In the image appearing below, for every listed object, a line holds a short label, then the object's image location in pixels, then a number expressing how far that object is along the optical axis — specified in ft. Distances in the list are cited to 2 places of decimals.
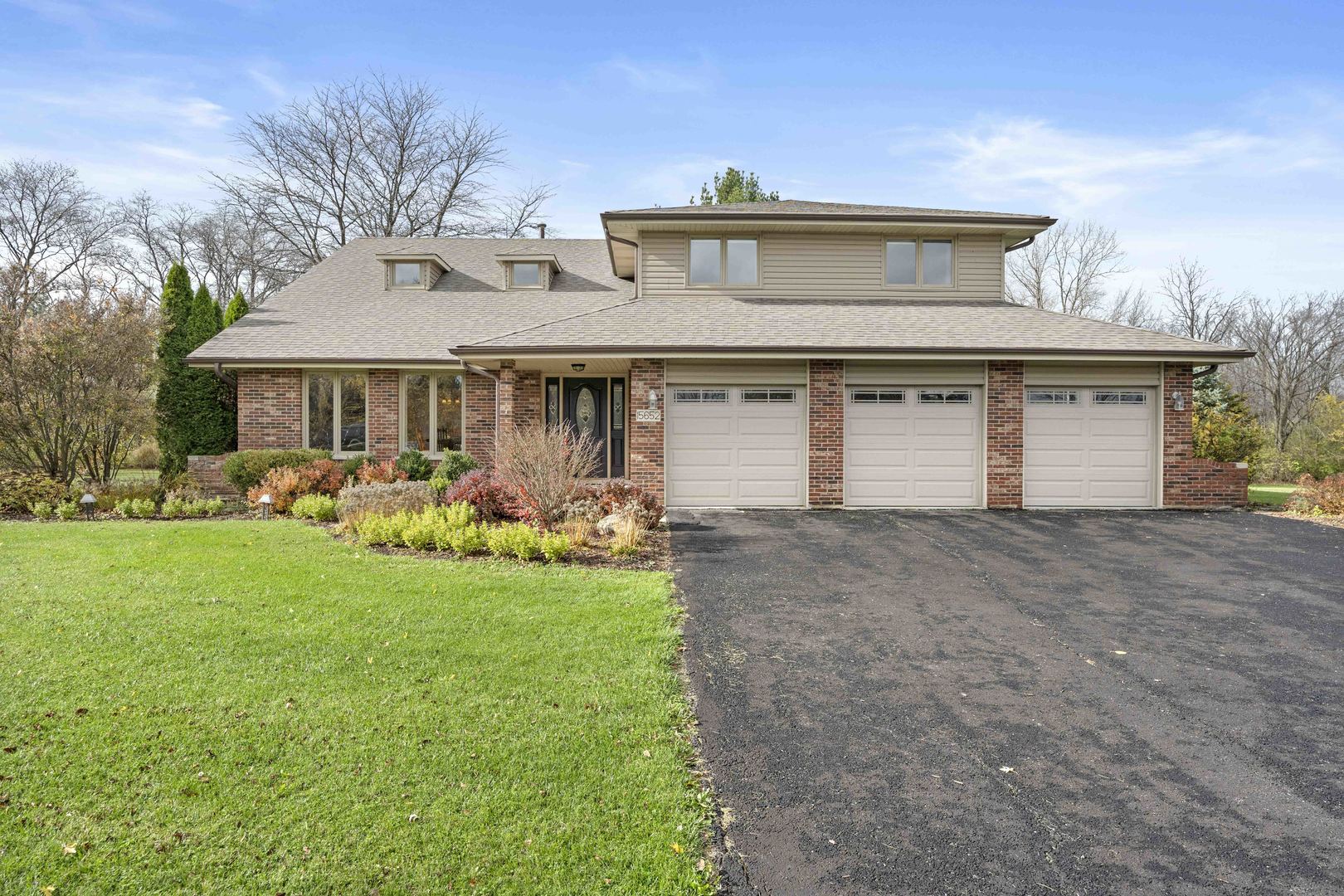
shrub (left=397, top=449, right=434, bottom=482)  43.34
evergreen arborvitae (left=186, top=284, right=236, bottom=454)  49.16
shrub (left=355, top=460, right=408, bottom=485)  40.77
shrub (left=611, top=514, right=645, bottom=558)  27.35
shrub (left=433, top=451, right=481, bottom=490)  40.88
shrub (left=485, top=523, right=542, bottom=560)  26.20
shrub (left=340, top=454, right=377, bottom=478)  43.62
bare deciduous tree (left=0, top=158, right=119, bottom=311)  99.66
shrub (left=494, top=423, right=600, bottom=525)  30.71
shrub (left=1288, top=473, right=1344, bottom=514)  38.63
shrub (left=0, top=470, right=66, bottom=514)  37.83
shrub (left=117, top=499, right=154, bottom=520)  36.83
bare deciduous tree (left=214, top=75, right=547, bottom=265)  90.02
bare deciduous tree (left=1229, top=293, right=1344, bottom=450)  95.35
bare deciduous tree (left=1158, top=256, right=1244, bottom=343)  104.37
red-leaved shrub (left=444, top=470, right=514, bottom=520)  33.24
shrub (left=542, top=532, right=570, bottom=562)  25.93
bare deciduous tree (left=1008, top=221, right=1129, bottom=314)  106.11
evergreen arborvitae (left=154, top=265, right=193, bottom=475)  48.73
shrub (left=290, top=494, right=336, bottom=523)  35.74
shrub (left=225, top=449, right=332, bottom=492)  42.47
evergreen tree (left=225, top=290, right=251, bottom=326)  59.11
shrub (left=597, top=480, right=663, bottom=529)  31.91
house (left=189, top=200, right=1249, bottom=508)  40.01
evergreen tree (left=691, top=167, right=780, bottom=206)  78.74
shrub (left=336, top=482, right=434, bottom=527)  33.27
